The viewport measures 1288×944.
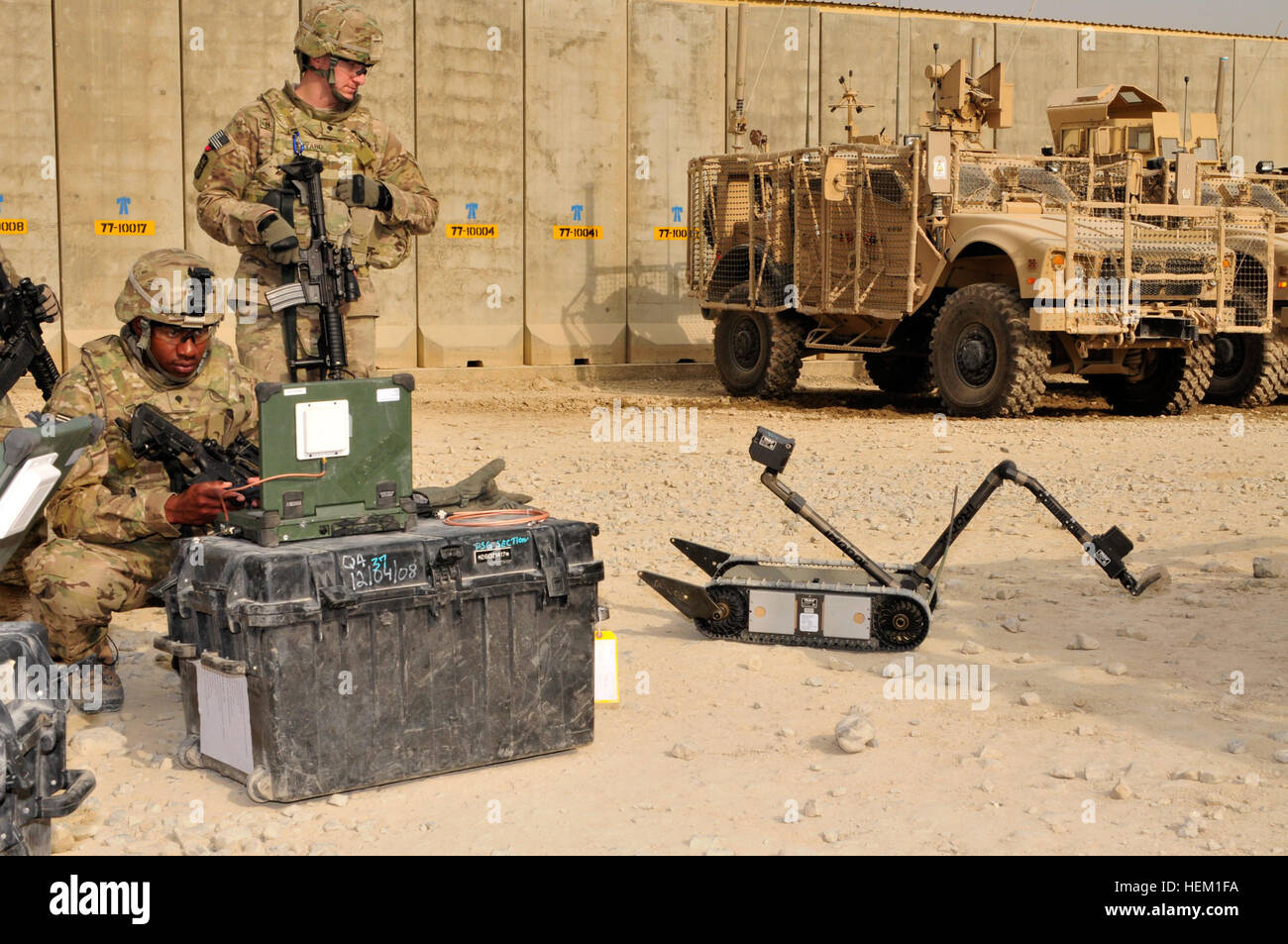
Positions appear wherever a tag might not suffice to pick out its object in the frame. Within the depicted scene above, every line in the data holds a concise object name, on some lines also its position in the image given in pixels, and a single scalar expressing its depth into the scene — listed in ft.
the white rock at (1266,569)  21.30
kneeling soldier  16.20
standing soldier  19.61
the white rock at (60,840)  12.01
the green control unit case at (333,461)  13.06
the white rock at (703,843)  11.96
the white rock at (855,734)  14.30
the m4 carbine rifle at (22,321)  20.80
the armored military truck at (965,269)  39.09
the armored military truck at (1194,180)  42.93
